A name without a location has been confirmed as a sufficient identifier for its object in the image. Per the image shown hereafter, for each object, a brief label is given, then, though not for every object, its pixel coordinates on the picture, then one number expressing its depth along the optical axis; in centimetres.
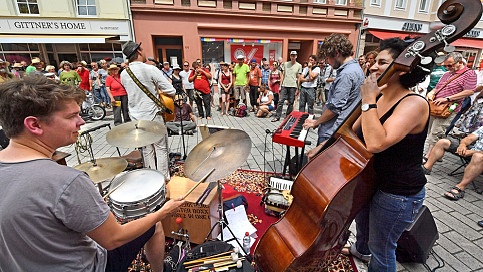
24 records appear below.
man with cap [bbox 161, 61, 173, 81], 927
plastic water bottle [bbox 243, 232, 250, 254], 239
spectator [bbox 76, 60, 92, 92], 823
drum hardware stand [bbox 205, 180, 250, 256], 233
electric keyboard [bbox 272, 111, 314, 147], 297
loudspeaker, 215
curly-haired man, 279
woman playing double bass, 137
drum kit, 189
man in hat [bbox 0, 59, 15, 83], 510
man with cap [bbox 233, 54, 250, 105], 848
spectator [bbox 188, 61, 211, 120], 776
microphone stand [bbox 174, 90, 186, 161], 455
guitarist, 339
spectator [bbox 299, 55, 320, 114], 703
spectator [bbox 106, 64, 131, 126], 657
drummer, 104
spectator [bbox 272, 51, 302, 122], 750
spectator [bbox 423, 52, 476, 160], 404
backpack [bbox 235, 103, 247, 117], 825
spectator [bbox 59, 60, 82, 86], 750
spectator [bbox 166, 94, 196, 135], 456
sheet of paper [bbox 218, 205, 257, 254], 265
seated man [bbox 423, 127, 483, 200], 333
